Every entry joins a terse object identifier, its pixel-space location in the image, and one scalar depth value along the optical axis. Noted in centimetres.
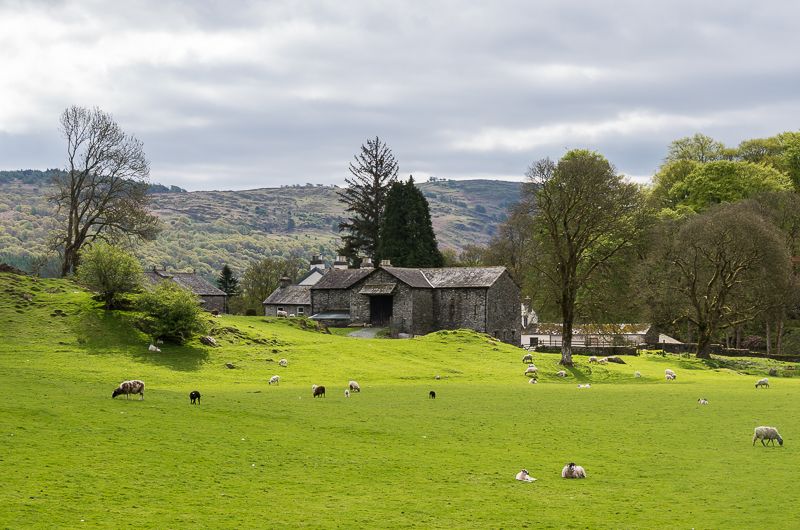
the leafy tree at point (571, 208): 7425
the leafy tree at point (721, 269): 8725
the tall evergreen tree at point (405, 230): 12575
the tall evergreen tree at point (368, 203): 13825
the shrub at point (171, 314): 6469
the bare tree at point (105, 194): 8681
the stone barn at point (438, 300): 10000
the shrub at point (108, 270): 6794
